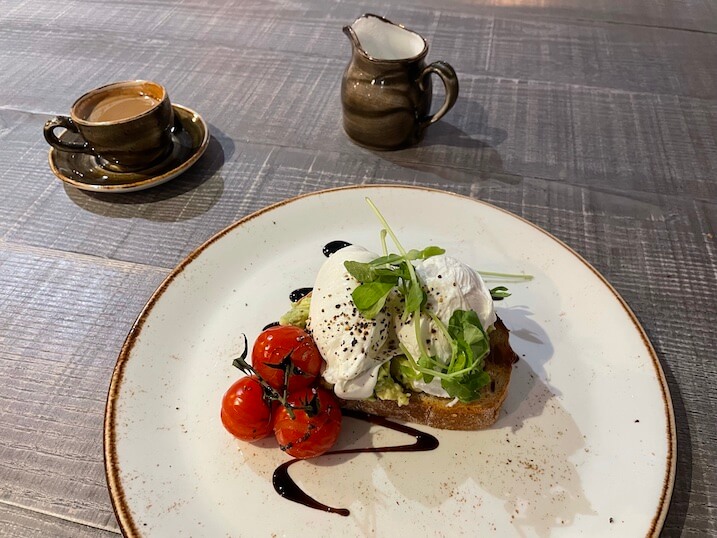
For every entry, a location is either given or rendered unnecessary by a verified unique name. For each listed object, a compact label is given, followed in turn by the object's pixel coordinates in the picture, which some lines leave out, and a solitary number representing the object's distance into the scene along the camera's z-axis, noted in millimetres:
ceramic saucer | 401
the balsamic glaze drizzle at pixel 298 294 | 333
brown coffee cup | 383
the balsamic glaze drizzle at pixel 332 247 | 357
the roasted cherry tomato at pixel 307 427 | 255
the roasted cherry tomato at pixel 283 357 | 268
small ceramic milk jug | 399
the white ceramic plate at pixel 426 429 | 245
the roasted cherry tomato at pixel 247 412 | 259
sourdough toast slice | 272
